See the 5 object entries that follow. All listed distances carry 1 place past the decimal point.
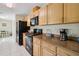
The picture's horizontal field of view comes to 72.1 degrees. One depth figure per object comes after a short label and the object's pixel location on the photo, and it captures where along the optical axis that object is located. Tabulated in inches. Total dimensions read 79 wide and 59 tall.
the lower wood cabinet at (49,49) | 27.2
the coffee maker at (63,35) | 40.6
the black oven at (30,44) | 57.0
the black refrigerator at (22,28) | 91.5
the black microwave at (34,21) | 63.8
